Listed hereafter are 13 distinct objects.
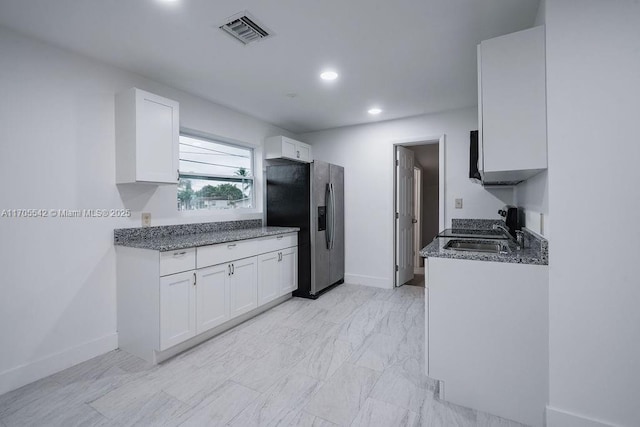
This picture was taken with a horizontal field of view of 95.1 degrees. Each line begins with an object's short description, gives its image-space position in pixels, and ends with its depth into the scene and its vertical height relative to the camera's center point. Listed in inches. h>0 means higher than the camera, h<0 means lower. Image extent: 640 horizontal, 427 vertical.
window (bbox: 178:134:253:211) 129.7 +18.6
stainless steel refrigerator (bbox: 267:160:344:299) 149.3 -0.3
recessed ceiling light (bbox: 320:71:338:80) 105.8 +50.6
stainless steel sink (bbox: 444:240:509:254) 91.2 -10.9
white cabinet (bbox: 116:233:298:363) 87.7 -26.8
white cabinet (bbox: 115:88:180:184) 94.7 +25.7
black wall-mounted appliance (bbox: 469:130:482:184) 116.0 +22.5
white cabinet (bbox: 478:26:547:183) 63.2 +24.4
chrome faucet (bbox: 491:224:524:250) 82.7 -8.3
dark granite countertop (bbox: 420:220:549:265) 62.9 -10.1
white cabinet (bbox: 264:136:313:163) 161.3 +36.5
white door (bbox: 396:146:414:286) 168.4 -2.2
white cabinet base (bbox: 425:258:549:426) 62.6 -28.3
